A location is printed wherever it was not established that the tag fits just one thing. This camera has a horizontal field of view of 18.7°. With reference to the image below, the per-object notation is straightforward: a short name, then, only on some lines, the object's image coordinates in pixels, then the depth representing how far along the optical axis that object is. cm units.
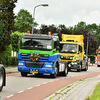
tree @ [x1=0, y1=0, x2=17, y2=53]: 4505
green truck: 1903
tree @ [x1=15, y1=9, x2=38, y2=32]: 9169
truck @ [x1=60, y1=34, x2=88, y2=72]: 2906
